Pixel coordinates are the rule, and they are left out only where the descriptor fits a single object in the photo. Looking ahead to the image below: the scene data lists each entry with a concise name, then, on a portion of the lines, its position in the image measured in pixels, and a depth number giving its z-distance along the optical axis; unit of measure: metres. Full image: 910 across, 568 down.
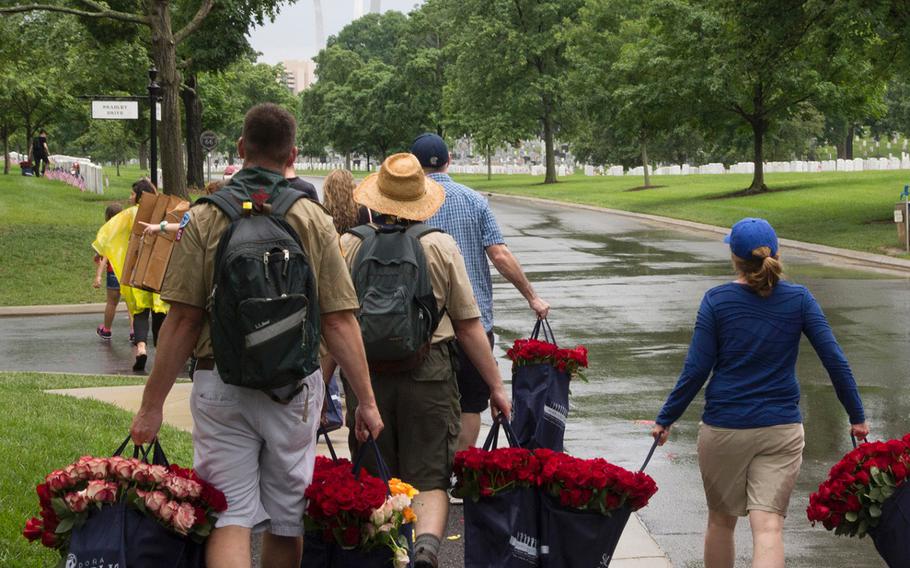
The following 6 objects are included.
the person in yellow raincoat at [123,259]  12.58
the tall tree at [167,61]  24.45
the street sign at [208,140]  46.81
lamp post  24.33
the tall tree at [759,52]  29.64
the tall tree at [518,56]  67.62
